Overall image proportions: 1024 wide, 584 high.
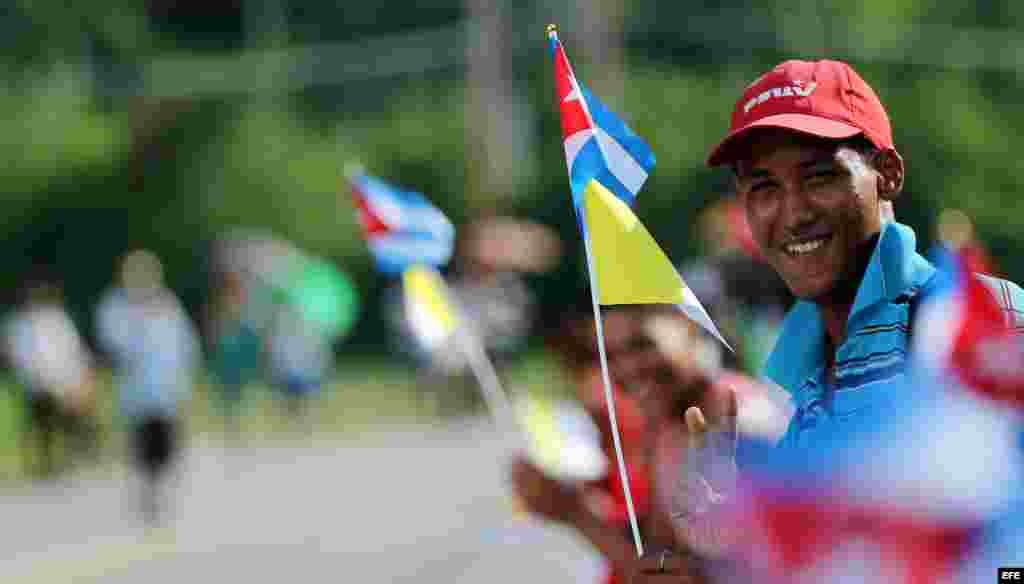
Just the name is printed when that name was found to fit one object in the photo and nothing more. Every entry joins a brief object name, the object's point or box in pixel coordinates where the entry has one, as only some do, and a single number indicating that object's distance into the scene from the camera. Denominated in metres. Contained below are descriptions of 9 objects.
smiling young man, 5.67
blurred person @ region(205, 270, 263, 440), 39.28
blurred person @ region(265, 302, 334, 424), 41.22
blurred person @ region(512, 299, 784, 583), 6.74
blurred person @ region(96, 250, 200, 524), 28.75
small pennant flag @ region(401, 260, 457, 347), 11.08
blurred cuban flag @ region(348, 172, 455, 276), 11.23
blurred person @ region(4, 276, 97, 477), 33.50
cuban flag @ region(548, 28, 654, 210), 6.57
